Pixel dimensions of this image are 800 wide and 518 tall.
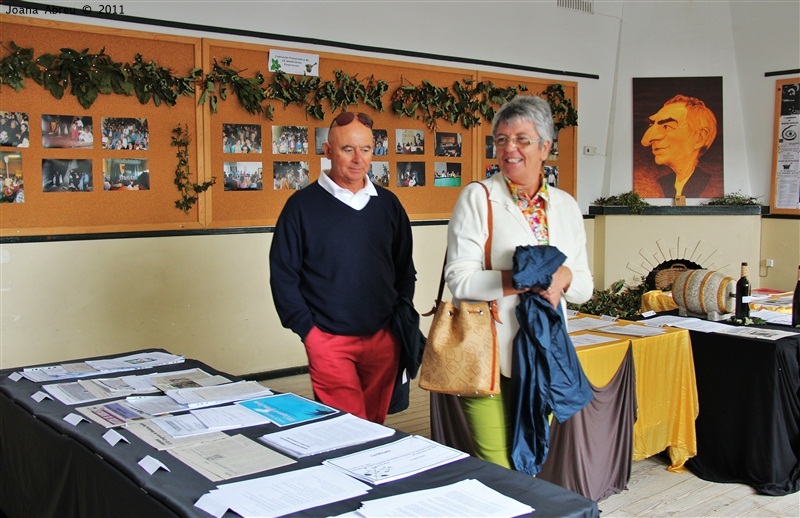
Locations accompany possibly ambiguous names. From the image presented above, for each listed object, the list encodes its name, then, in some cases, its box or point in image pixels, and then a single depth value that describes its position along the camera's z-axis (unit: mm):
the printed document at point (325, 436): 1990
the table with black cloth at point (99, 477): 1687
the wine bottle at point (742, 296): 4250
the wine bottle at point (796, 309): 4133
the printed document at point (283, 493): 1603
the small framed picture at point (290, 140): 6102
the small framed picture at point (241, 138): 5859
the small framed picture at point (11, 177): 4957
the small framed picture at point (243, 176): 5898
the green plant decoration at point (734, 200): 8141
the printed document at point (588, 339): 3668
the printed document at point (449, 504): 1577
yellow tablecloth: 3859
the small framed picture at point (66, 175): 5113
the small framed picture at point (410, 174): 6895
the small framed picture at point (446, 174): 7164
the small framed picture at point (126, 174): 5350
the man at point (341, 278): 3037
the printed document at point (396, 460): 1794
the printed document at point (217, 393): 2475
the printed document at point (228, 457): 1836
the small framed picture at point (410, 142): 6855
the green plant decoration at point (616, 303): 6859
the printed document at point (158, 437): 2055
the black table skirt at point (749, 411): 3738
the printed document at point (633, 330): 3949
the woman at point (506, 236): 2436
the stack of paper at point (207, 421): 2176
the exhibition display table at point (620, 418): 3479
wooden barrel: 4273
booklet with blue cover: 2277
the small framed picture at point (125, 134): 5316
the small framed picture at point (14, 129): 4934
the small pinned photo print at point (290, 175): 6145
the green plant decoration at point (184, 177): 5605
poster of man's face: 8359
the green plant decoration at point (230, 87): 5676
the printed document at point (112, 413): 2291
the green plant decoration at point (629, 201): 8102
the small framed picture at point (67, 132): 5090
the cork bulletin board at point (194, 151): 5062
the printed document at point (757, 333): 3845
